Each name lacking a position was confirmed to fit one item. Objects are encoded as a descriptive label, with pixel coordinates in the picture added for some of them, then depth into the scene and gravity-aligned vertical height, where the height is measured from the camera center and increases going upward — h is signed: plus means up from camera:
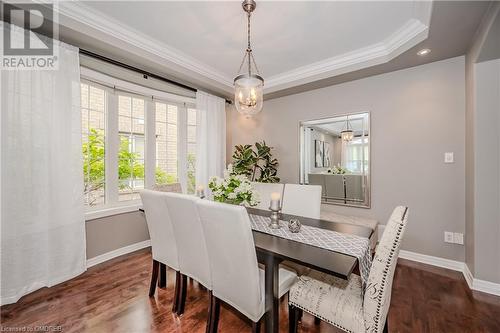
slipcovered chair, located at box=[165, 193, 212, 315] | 1.46 -0.53
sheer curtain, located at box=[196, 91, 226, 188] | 3.70 +0.53
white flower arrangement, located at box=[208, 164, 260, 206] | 1.79 -0.21
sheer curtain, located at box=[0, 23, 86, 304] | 1.93 -0.12
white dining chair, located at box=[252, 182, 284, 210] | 2.55 -0.31
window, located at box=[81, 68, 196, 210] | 2.70 +0.37
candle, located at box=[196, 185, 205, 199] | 2.18 -0.27
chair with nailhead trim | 1.07 -0.77
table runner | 1.30 -0.51
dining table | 1.10 -0.51
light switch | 2.49 +0.10
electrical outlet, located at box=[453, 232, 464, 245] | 2.45 -0.83
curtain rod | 2.44 +1.30
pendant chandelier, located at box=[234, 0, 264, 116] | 1.93 +0.73
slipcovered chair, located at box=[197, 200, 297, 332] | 1.18 -0.56
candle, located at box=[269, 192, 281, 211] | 1.74 -0.30
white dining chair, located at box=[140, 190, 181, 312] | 1.73 -0.57
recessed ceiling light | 2.31 +1.27
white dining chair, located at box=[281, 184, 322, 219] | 2.16 -0.37
